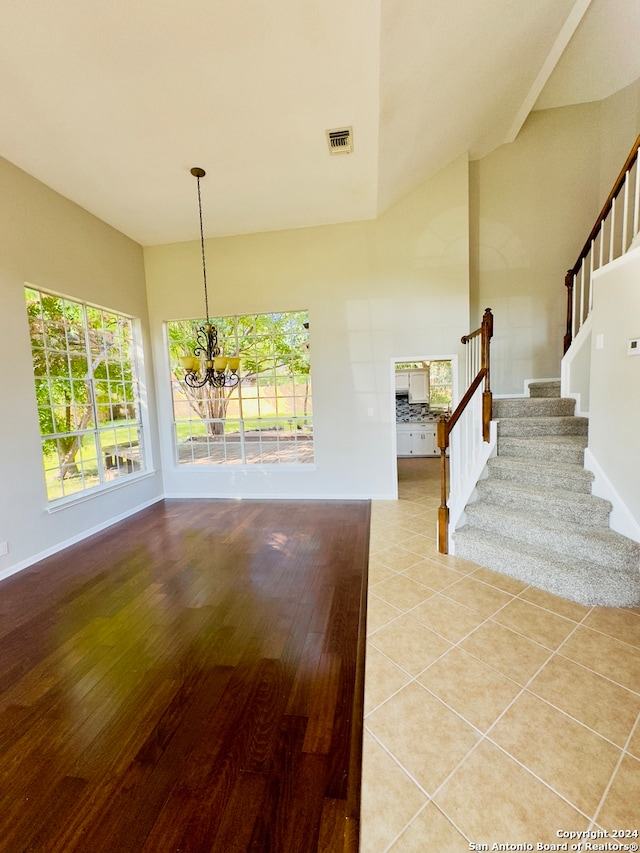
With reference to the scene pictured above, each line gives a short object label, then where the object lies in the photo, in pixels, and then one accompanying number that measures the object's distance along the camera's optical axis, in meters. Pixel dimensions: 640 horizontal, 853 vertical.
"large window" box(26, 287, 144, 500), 3.67
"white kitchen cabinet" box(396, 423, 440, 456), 7.48
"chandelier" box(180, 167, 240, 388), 3.12
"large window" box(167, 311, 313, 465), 5.02
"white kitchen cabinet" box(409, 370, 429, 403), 7.89
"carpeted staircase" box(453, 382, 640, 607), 2.36
